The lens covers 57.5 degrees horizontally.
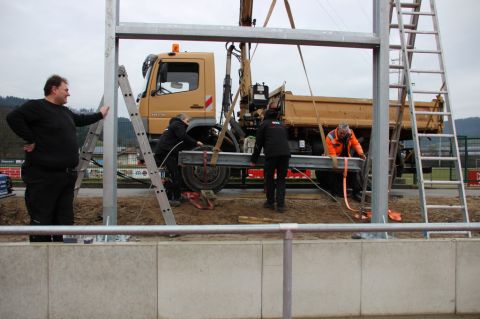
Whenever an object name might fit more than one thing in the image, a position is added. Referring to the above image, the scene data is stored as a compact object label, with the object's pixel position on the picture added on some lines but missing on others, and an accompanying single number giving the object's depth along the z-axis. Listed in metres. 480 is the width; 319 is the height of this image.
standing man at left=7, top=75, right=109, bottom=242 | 4.23
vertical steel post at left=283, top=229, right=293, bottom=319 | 2.98
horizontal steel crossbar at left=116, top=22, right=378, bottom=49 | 5.15
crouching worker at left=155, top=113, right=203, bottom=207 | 7.88
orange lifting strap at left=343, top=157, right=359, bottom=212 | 7.46
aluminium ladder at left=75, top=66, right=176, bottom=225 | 5.71
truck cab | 9.54
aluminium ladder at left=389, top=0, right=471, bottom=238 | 5.38
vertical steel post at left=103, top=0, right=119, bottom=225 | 5.14
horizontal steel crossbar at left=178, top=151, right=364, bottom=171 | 7.52
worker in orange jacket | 8.60
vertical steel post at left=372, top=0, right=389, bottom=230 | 5.38
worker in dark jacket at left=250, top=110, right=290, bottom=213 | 7.59
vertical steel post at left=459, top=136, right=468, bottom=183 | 17.84
